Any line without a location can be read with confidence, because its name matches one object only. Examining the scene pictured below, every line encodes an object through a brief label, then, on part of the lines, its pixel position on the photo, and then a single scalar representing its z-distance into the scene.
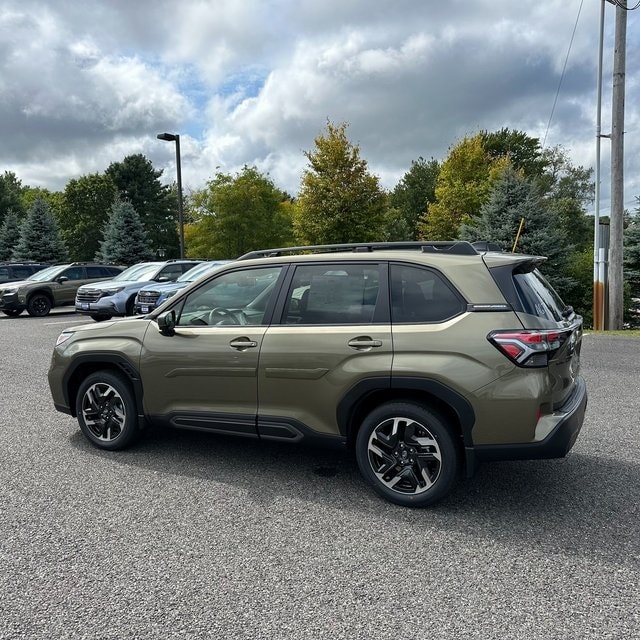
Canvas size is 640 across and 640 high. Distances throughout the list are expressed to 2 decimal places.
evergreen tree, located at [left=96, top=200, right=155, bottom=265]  39.84
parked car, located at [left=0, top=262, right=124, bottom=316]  17.95
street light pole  22.03
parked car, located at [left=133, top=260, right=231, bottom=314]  14.10
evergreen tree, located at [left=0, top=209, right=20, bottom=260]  46.38
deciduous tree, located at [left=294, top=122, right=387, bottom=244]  26.95
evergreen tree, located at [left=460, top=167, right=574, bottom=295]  21.58
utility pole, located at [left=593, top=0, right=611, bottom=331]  14.00
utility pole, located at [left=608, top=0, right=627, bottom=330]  13.41
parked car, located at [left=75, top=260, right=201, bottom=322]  15.00
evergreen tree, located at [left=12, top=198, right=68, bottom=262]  39.97
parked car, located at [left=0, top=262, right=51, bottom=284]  21.80
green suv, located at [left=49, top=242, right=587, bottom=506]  3.38
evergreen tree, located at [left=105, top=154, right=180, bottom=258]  57.94
